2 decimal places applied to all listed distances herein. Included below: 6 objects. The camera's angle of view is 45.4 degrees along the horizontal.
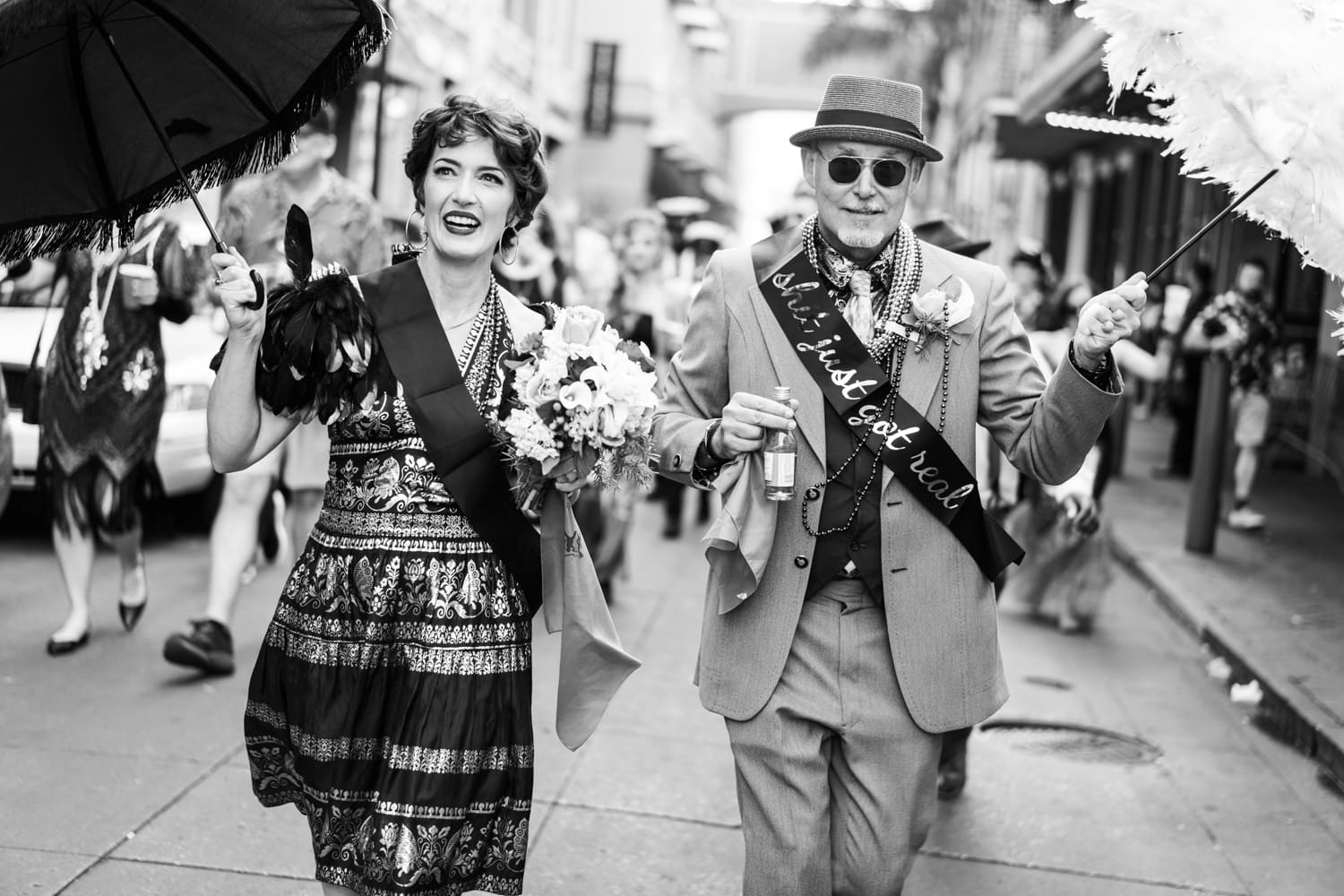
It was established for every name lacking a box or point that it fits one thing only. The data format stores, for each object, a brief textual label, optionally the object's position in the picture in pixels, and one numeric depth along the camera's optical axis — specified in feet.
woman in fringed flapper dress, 21.75
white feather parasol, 9.12
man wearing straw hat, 11.21
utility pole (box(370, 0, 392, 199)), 38.83
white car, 27.78
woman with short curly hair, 10.76
